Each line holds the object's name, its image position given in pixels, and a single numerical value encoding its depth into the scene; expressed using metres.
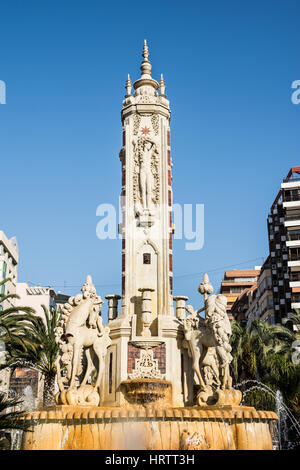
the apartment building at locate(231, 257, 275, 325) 68.06
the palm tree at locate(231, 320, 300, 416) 32.22
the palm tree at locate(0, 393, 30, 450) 12.72
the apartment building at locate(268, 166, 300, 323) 59.88
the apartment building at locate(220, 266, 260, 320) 104.75
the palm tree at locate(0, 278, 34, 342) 27.89
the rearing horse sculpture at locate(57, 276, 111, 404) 18.00
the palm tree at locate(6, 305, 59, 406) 30.42
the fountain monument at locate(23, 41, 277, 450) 15.16
